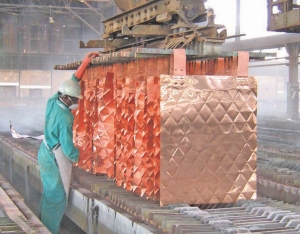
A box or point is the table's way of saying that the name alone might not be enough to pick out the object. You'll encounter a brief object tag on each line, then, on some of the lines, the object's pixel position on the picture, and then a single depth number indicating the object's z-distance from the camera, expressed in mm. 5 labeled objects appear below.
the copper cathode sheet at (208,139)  4551
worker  5398
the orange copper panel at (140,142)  4867
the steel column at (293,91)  23328
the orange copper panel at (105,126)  6152
